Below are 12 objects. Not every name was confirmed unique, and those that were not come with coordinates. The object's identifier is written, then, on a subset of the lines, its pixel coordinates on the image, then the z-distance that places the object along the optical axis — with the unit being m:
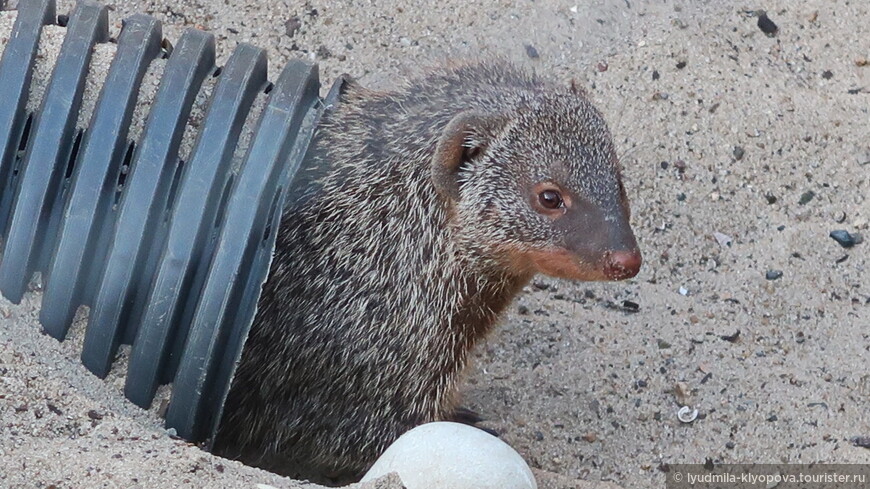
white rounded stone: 5.45
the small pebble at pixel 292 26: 9.59
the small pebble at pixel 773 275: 8.62
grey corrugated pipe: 6.11
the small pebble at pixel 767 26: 9.91
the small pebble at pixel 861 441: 7.35
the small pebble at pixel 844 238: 8.80
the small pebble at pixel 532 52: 9.65
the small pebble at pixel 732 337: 8.24
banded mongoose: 6.38
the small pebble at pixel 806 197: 9.08
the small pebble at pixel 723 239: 8.85
